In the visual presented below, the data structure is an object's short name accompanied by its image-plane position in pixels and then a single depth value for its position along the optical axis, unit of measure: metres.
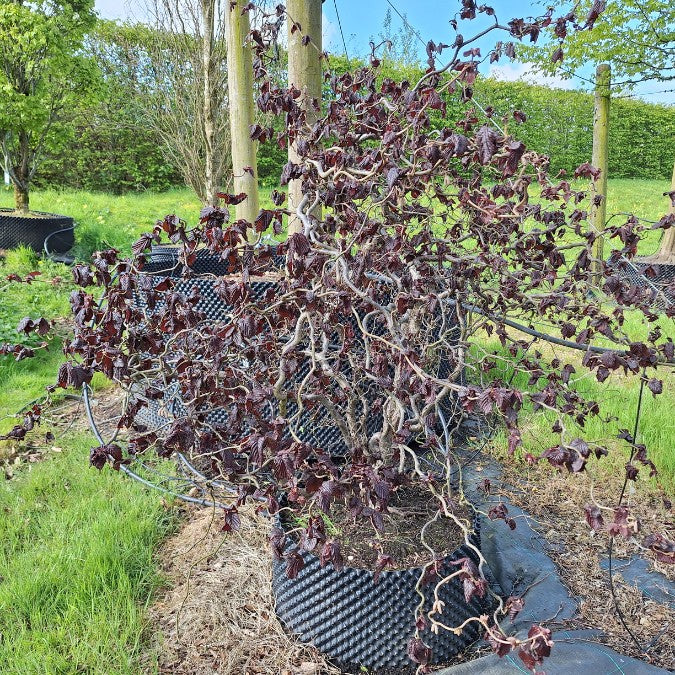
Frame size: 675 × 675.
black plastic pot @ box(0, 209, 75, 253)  7.28
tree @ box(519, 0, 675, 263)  6.39
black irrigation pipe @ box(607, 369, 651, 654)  1.86
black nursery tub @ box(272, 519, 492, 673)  1.84
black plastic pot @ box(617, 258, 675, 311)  1.90
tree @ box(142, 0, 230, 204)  7.14
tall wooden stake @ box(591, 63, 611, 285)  6.70
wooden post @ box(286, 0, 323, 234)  2.75
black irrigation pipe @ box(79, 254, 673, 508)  1.78
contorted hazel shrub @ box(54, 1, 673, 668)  1.52
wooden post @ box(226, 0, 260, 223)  4.23
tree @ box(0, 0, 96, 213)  6.90
